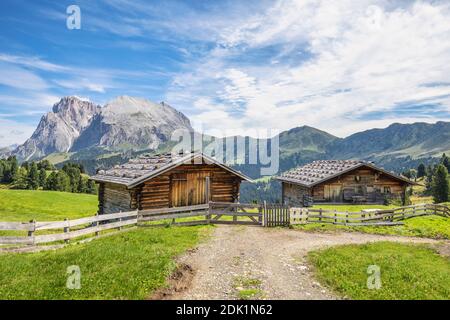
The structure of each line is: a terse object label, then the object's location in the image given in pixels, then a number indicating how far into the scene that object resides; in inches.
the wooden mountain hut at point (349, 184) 1417.3
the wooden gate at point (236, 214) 924.0
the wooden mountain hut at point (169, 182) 981.2
